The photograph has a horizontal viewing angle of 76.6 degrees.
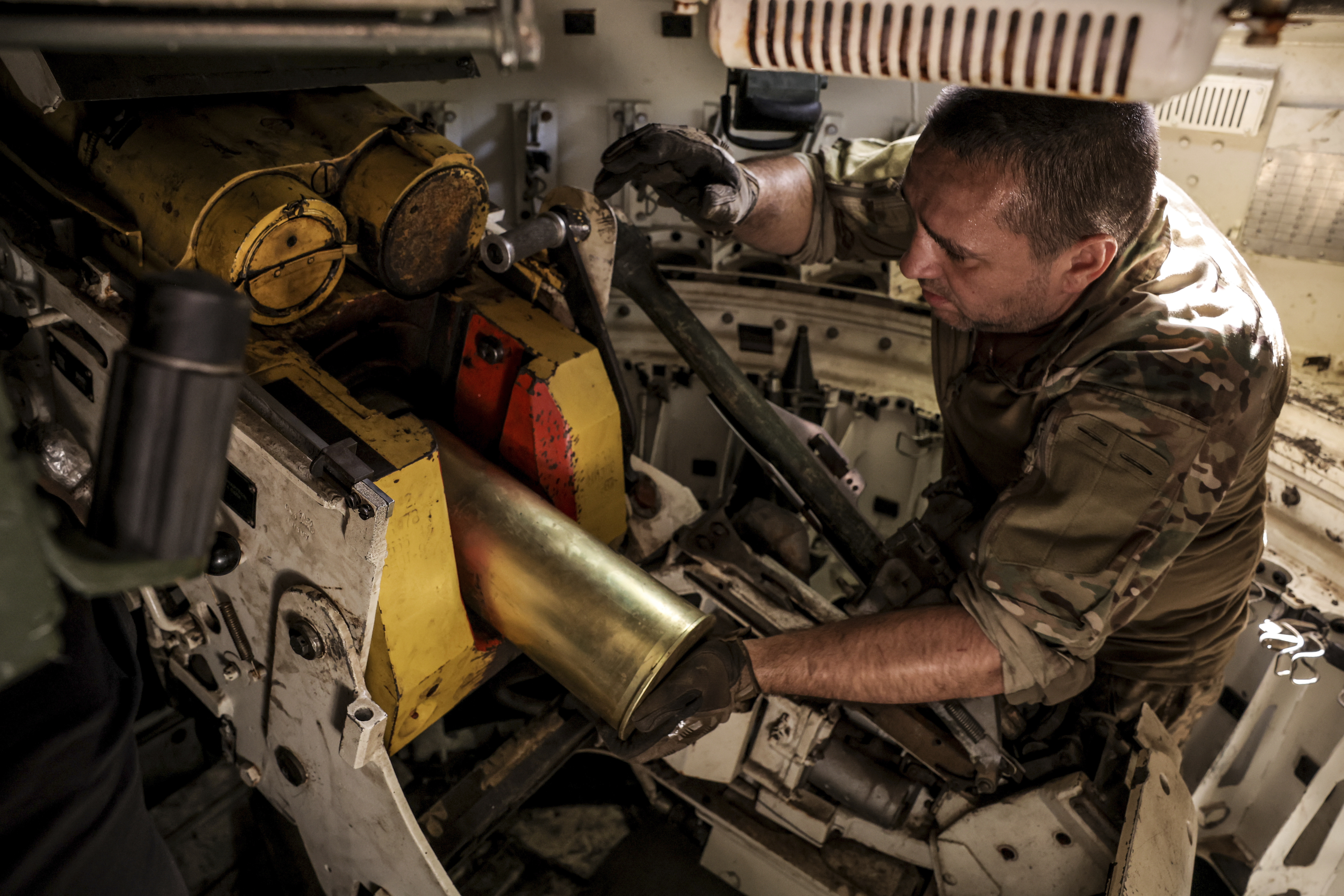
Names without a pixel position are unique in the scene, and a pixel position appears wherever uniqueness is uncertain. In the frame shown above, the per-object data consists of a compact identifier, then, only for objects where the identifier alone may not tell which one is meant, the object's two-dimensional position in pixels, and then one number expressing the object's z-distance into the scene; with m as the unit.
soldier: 1.43
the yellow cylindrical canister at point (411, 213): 1.55
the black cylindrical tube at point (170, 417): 0.61
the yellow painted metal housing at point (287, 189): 1.41
